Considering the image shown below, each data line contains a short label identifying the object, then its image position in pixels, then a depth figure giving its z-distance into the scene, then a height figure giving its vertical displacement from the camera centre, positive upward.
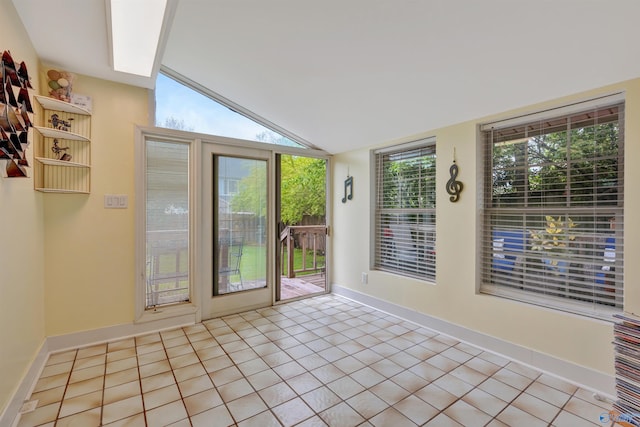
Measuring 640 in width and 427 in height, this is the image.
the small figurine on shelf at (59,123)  2.36 +0.73
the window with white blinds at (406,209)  3.13 +0.03
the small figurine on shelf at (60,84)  2.33 +1.03
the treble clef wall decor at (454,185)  2.74 +0.25
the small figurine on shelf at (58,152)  2.38 +0.50
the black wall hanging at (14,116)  1.47 +0.53
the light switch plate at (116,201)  2.66 +0.11
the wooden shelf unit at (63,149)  2.26 +0.52
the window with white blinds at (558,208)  1.98 +0.02
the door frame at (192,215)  2.80 -0.03
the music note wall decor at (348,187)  3.93 +0.33
